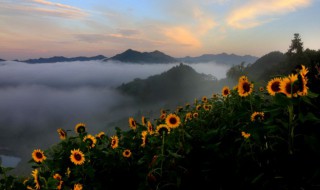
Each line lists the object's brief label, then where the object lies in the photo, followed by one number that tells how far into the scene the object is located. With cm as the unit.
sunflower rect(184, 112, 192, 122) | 451
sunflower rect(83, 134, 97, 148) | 371
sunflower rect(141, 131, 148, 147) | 344
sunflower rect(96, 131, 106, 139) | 414
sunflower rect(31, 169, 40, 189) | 284
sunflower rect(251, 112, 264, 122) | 250
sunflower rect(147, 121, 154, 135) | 405
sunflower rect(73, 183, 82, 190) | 292
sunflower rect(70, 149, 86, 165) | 337
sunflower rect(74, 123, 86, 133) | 406
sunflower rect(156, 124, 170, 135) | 297
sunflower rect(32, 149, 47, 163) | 363
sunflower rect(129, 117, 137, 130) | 456
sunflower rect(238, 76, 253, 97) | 294
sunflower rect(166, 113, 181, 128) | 317
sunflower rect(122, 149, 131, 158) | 346
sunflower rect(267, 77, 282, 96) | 239
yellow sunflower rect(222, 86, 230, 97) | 475
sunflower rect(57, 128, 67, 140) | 419
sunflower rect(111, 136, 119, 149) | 365
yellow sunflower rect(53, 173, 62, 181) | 316
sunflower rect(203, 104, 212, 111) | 483
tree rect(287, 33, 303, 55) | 5197
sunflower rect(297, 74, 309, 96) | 187
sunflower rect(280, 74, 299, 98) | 191
